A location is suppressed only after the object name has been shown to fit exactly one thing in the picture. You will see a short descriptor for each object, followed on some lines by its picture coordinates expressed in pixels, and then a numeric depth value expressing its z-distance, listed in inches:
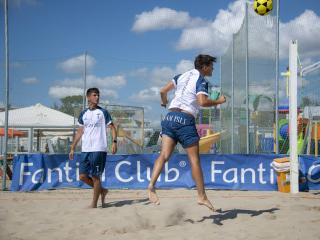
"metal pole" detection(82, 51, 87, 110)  468.5
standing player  236.5
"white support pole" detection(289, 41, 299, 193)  292.7
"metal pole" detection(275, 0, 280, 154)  336.5
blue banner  325.7
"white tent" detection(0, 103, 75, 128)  549.0
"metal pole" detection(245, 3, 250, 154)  352.3
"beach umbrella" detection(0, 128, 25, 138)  610.2
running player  180.5
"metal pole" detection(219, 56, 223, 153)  417.4
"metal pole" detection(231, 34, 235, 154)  382.2
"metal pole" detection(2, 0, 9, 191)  323.9
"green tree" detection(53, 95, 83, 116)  662.0
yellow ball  338.6
